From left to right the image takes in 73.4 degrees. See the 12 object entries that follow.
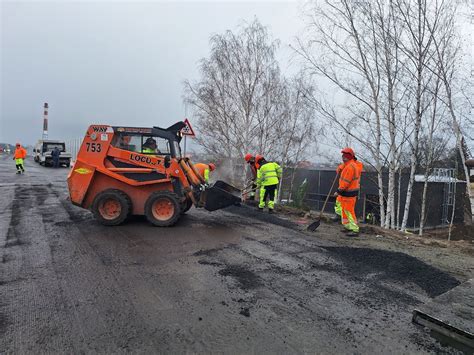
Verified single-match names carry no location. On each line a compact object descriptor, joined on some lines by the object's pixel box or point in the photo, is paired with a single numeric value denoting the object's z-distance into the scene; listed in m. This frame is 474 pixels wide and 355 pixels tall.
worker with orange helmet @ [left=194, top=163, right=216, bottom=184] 8.61
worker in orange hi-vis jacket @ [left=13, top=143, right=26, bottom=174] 17.47
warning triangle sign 9.29
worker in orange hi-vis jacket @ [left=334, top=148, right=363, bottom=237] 6.12
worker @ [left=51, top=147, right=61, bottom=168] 26.66
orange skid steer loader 6.30
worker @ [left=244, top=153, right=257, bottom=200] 9.88
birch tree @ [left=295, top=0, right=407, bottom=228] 8.36
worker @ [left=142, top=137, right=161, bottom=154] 6.53
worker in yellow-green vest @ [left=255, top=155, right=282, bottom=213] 8.55
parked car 27.60
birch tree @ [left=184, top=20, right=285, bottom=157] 13.05
